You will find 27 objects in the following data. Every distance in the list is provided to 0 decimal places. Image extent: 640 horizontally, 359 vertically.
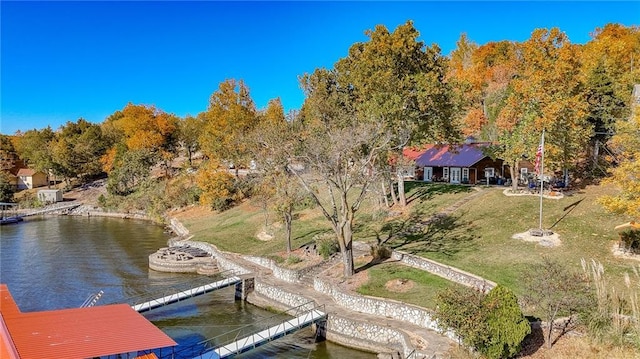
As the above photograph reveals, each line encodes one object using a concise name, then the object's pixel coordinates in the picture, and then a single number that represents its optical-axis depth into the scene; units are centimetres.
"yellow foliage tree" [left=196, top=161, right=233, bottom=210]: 6128
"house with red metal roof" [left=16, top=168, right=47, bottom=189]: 10256
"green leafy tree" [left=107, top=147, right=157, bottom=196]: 8331
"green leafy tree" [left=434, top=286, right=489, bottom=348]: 1923
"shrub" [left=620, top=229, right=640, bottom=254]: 2727
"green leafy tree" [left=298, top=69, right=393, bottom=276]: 2988
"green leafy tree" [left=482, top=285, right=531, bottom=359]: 1909
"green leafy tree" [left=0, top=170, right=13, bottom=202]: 8769
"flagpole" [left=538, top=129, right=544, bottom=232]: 3084
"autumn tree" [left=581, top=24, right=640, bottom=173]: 4888
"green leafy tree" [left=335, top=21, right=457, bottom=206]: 3934
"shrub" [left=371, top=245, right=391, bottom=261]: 3231
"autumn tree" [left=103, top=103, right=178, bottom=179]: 8800
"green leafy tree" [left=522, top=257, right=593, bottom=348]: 1952
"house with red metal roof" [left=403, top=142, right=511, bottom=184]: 5362
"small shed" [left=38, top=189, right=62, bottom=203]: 8888
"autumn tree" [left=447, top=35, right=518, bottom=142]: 7075
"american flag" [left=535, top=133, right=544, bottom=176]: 3107
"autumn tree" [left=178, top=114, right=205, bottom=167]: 9331
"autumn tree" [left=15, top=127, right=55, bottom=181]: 9881
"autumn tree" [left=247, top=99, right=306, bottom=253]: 3741
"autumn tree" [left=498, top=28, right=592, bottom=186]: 3741
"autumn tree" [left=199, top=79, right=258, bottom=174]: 6438
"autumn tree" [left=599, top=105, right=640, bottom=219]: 2267
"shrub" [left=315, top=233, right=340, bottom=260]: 3409
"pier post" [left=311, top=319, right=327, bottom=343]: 2558
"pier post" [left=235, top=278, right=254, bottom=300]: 3228
